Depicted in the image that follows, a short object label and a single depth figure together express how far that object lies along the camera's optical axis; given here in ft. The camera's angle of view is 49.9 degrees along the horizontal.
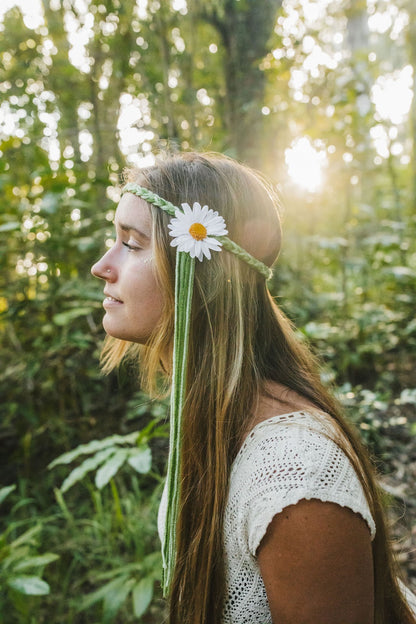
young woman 2.89
